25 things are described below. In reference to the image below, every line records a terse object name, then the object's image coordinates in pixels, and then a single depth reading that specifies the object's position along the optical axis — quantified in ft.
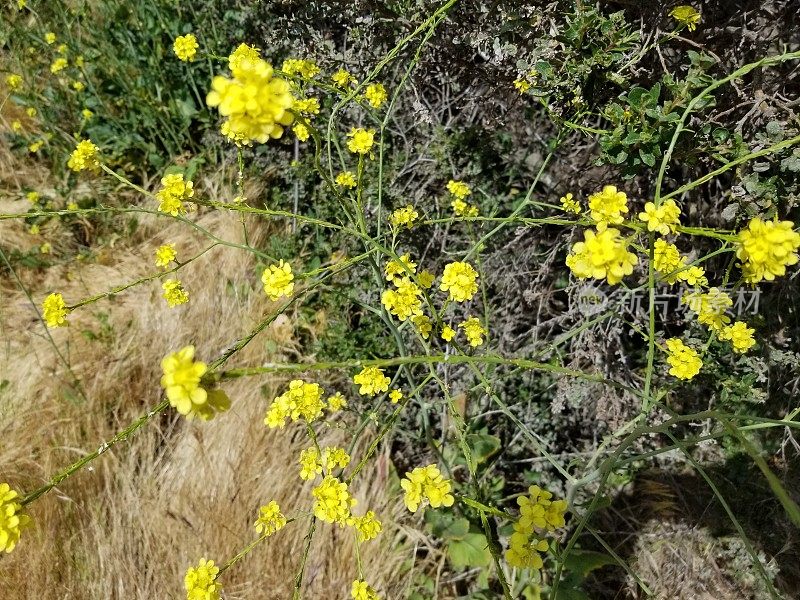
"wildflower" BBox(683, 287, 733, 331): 1.21
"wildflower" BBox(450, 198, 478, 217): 1.79
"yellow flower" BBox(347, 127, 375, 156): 1.53
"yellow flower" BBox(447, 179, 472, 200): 1.84
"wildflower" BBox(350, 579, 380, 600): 1.26
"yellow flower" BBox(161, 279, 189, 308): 1.67
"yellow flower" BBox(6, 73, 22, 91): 2.71
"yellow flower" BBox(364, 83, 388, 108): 1.68
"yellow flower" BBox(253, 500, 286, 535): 1.39
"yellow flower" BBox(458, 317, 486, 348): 1.53
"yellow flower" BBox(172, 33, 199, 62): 2.03
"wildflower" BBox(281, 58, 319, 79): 1.71
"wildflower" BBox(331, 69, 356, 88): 1.71
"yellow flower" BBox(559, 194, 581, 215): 1.61
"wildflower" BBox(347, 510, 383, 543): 1.31
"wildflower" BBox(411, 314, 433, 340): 1.45
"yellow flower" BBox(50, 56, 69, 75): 2.65
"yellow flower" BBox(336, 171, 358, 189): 1.81
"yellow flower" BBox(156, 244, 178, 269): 1.64
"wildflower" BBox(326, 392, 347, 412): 1.55
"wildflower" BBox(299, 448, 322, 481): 1.39
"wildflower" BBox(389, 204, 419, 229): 1.66
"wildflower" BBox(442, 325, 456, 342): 1.38
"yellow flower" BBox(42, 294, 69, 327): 1.66
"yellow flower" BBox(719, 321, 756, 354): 1.46
